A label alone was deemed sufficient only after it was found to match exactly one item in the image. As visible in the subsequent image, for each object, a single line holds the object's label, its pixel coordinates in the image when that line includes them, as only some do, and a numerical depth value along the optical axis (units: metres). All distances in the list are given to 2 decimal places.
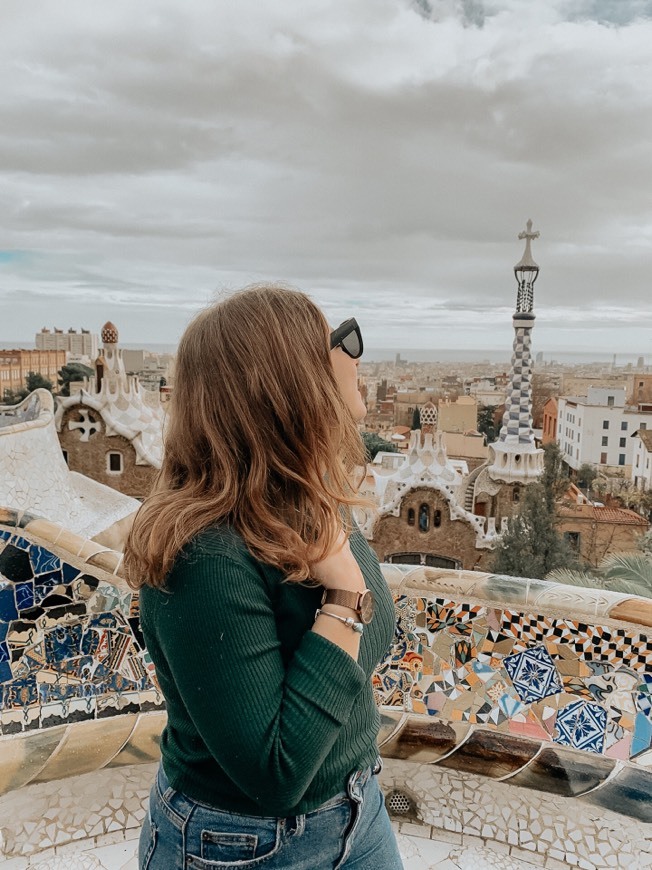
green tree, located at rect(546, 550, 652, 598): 4.67
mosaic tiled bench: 1.51
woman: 0.67
